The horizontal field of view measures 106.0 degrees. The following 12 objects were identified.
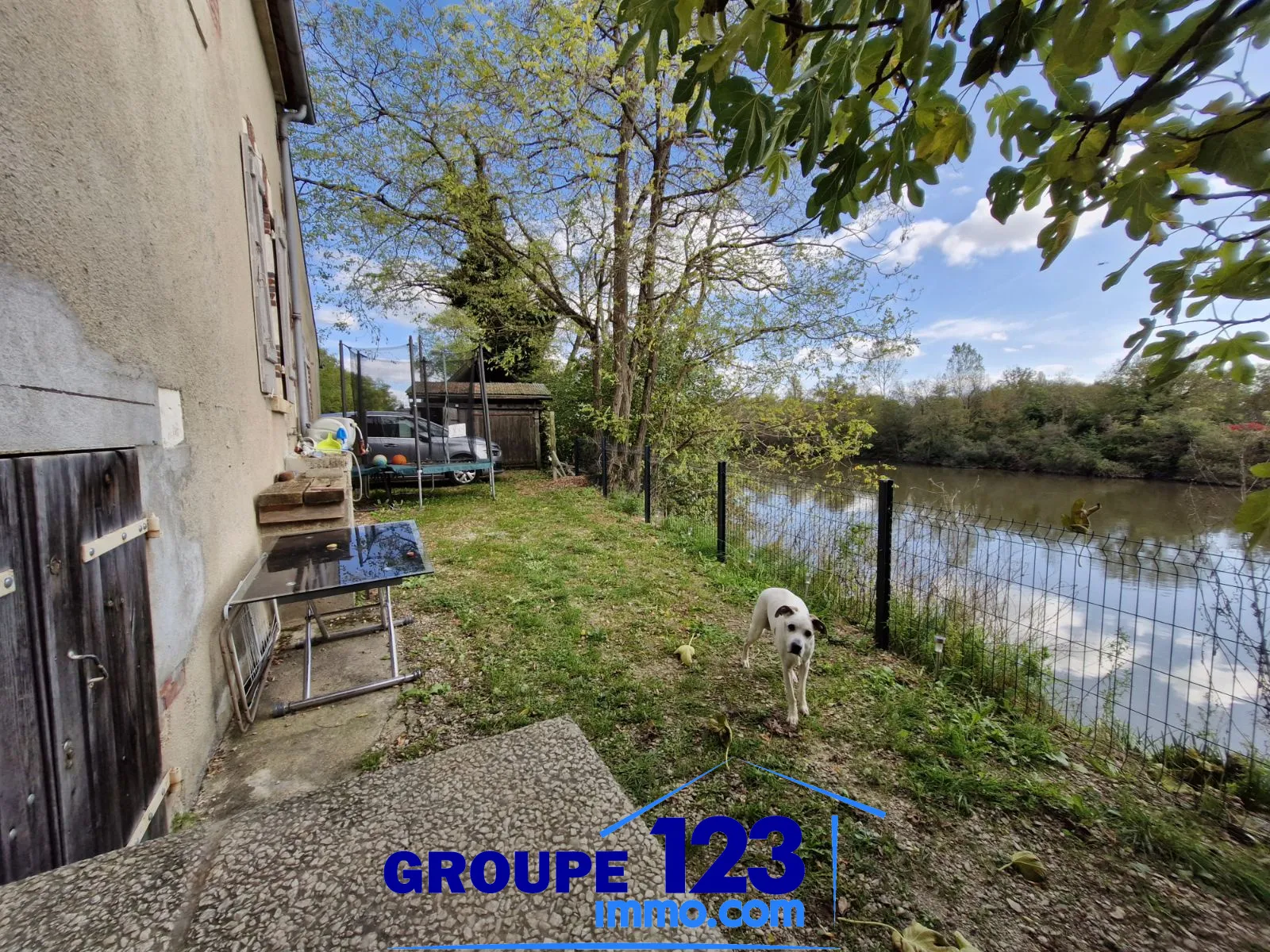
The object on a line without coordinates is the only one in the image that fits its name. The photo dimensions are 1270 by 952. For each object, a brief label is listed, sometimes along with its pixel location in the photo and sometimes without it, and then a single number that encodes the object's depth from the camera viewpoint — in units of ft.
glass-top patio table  7.00
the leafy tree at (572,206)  22.95
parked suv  28.19
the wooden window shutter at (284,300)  13.73
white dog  7.72
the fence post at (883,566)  10.78
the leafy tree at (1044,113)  2.51
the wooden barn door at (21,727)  2.95
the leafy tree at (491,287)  27.43
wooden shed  39.93
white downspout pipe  16.16
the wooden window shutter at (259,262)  10.40
